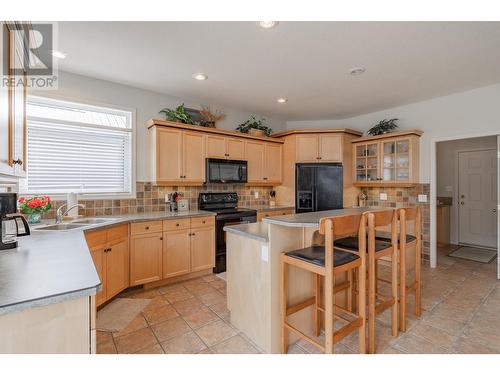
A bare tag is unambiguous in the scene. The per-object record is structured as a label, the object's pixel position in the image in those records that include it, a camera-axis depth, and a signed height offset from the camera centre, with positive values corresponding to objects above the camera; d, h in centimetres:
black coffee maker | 154 -23
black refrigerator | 451 +5
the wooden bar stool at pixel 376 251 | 184 -49
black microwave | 387 +28
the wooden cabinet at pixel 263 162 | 439 +48
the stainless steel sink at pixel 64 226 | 245 -38
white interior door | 485 -18
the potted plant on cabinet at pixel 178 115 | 366 +107
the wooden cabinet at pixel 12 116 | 124 +42
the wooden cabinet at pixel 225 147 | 390 +66
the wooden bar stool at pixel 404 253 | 211 -57
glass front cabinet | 402 +49
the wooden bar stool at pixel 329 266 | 158 -52
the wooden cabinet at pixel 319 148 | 453 +73
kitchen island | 189 -70
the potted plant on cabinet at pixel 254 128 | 446 +110
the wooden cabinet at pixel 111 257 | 245 -71
